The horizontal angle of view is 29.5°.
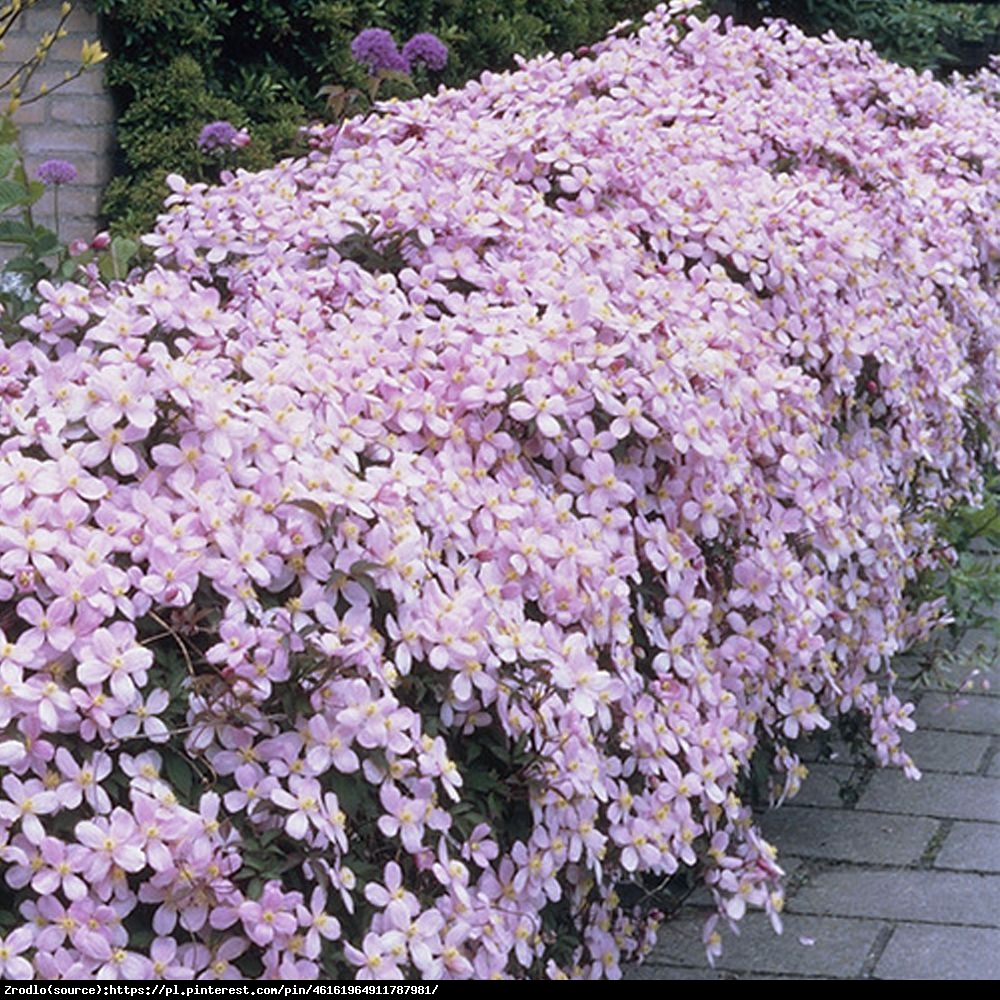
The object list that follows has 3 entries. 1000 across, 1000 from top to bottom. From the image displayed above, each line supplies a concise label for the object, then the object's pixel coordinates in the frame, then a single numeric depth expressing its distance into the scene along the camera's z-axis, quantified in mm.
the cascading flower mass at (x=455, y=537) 2137
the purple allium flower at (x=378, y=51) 4824
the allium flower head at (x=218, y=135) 4285
